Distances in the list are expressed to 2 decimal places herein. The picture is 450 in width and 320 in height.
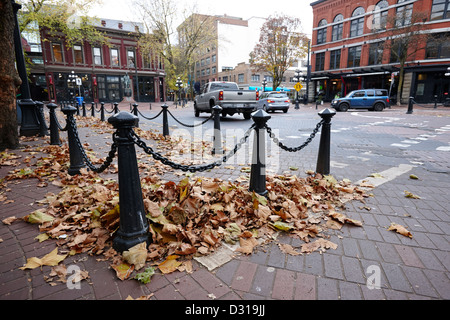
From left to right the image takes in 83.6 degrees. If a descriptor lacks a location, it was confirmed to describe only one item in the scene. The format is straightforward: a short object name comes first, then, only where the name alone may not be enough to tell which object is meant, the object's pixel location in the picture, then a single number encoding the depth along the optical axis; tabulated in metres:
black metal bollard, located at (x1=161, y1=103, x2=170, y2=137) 8.01
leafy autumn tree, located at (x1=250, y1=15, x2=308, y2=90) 36.97
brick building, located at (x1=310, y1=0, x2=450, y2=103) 26.86
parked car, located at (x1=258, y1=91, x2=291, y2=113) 19.47
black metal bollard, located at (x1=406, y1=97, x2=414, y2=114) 18.02
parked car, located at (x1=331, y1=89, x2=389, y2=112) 20.61
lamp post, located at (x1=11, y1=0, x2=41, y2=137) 7.73
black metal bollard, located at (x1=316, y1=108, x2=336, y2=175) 4.00
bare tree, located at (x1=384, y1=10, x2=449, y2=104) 25.91
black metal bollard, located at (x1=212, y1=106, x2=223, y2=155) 5.76
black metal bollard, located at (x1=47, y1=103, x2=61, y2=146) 6.08
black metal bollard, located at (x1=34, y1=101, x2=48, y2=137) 8.08
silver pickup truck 12.77
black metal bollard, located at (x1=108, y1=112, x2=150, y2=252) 2.18
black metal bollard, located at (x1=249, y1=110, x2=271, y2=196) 3.18
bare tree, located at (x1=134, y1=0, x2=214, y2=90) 31.55
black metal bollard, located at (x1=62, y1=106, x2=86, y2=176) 4.04
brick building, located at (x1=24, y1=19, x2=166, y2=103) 34.25
